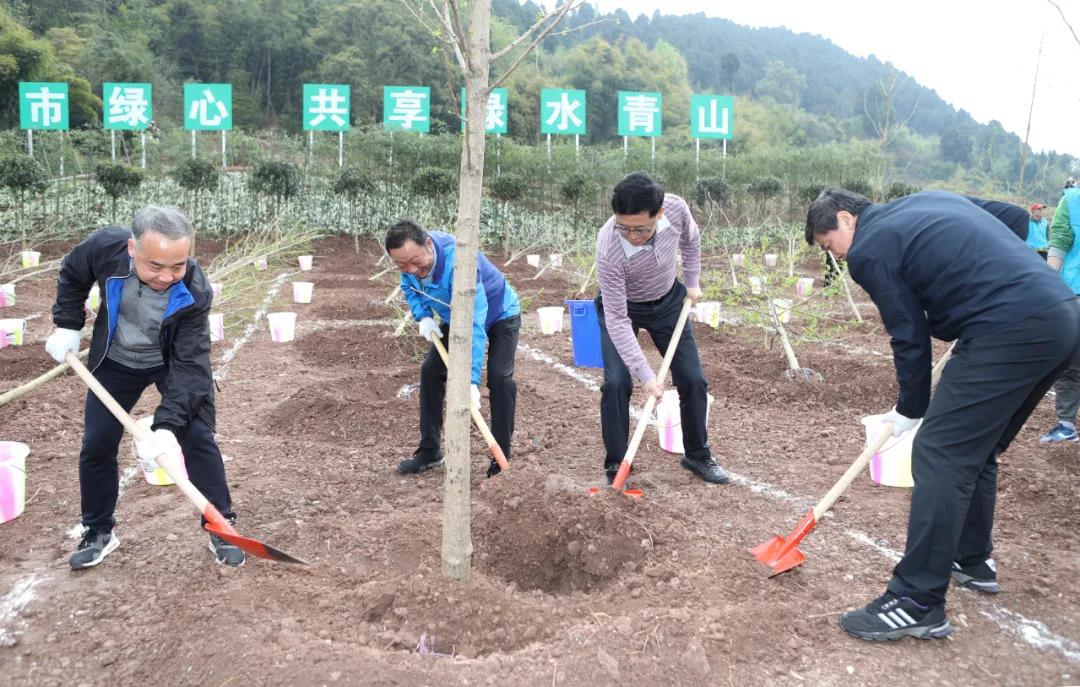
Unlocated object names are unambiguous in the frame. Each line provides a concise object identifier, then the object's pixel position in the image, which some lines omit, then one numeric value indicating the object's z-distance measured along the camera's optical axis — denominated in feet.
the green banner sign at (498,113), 54.23
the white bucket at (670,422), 14.26
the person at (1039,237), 22.91
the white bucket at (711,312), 24.13
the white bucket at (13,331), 21.30
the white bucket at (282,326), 24.11
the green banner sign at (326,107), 55.31
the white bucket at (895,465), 12.27
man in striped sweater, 11.12
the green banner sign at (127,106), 55.67
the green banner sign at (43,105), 53.57
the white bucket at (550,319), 25.21
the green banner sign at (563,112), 56.29
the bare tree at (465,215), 7.50
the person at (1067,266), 14.25
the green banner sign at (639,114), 59.36
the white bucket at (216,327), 21.99
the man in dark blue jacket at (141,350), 9.01
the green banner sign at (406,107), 54.08
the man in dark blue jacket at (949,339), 7.63
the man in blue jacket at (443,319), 11.81
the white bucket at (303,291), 30.76
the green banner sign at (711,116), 61.67
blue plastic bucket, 19.61
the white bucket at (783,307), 19.22
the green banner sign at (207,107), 55.11
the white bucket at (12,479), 11.10
